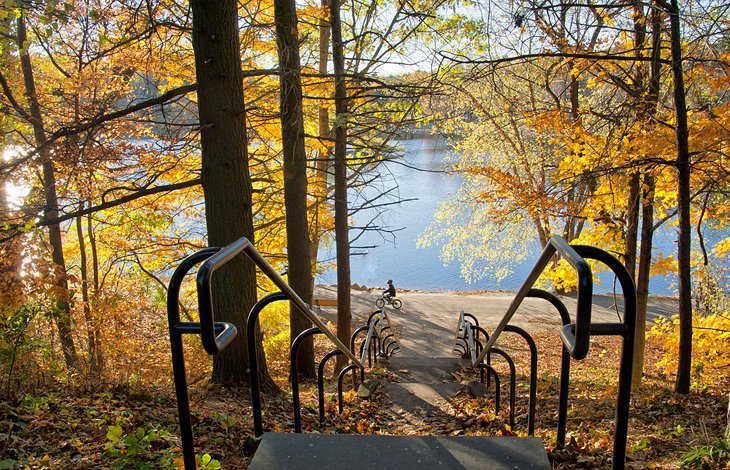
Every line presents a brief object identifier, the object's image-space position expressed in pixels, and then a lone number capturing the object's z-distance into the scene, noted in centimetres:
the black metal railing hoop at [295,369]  332
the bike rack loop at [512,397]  403
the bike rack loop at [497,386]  452
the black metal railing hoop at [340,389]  465
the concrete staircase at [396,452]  230
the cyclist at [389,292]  1851
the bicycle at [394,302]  1930
